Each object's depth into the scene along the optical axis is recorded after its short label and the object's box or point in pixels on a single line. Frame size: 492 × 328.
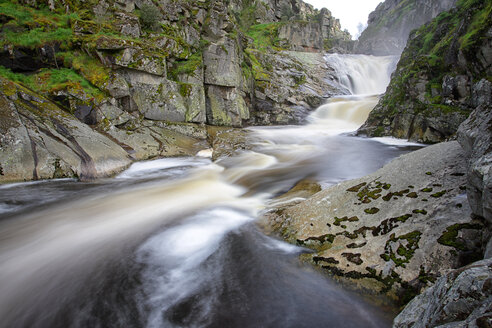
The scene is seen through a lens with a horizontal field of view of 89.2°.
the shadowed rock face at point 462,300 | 1.40
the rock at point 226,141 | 12.16
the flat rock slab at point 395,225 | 2.90
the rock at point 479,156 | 2.34
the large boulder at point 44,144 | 7.64
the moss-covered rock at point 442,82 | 9.53
